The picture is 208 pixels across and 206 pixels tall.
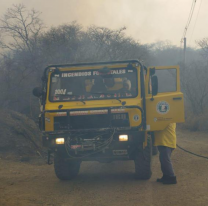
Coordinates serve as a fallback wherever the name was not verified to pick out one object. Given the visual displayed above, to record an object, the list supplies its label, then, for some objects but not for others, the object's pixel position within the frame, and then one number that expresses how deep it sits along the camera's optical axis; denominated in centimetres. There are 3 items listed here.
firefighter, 729
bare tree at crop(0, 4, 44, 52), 2597
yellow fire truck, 733
